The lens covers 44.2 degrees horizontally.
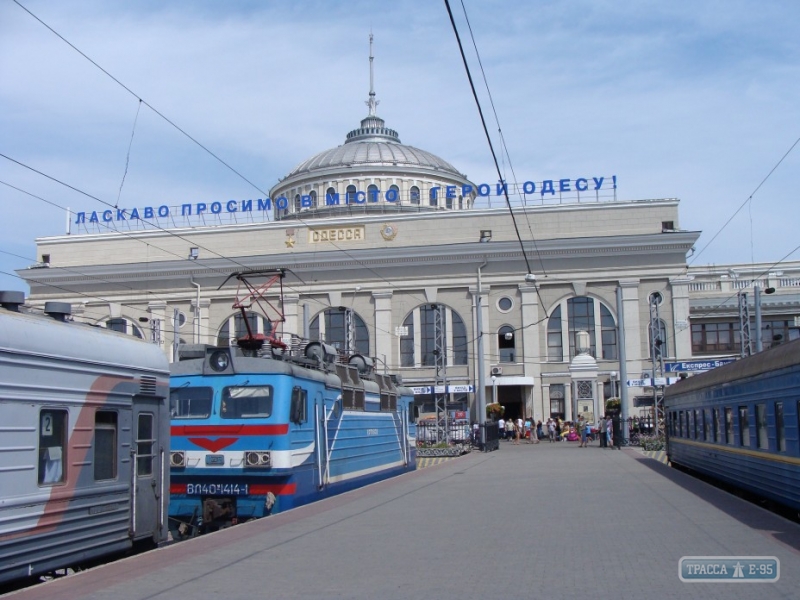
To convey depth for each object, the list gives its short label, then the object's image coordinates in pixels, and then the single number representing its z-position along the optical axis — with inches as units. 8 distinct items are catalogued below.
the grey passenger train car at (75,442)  378.6
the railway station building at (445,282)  2541.8
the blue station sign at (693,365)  1696.6
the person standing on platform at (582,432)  1888.8
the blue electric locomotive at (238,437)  648.4
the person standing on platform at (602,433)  1828.2
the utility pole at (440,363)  1896.4
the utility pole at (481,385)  1987.0
